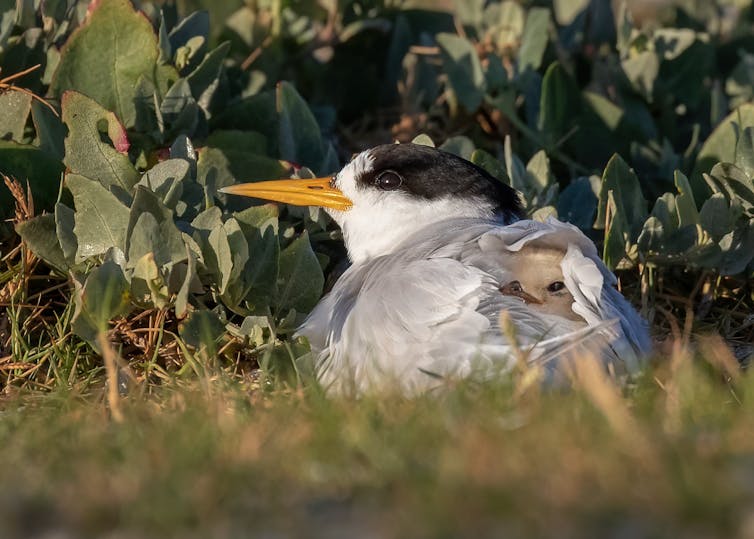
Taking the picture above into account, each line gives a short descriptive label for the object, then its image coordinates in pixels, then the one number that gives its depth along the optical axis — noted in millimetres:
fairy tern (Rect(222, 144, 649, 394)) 6391
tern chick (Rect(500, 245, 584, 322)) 6762
